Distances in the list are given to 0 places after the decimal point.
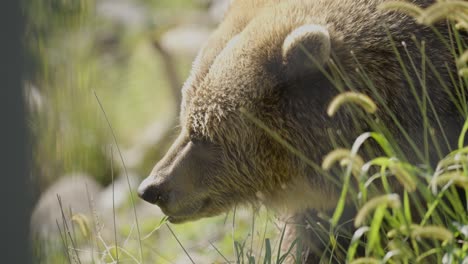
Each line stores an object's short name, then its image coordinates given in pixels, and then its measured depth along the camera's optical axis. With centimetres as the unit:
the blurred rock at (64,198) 1158
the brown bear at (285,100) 777
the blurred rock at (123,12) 2030
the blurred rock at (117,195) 1753
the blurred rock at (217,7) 1529
